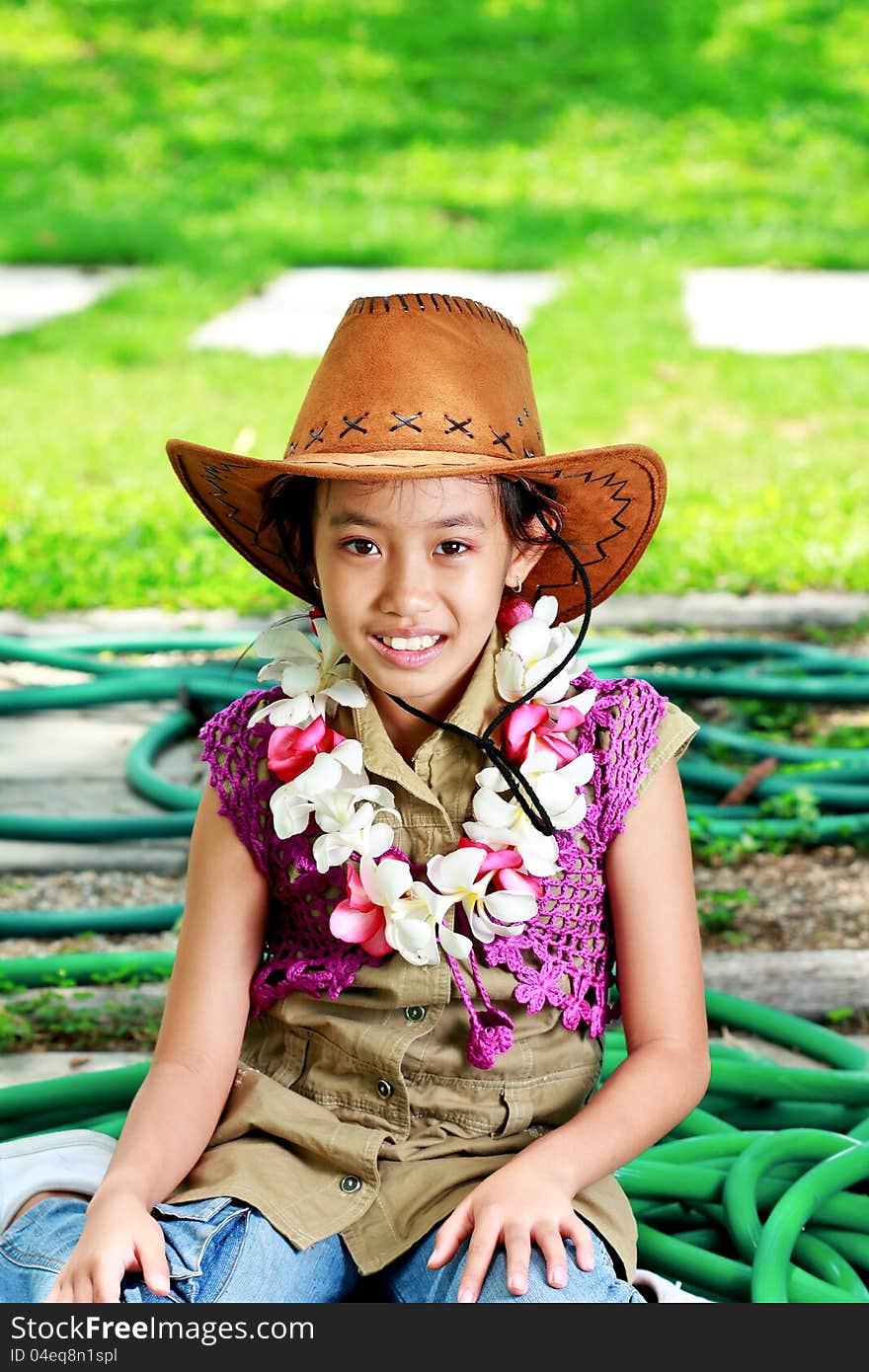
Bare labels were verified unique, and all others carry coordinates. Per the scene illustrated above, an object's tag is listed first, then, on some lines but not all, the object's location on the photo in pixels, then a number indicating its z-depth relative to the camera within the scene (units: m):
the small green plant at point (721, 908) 2.94
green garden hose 1.99
